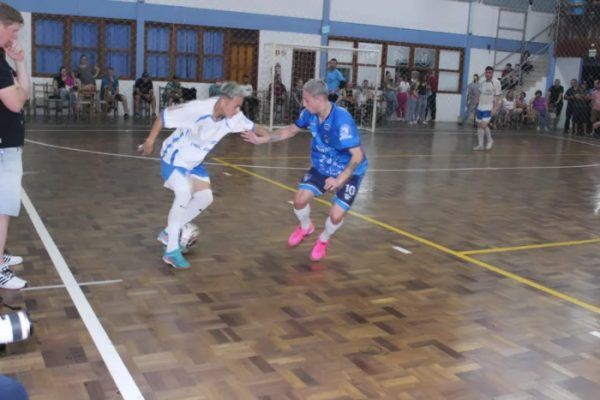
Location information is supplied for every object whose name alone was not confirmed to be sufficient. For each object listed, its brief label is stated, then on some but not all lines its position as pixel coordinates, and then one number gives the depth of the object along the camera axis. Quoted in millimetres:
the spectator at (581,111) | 21391
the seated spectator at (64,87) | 17562
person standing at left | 3975
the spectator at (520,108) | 23406
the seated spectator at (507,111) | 23031
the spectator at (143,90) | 19047
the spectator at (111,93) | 18562
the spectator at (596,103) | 19906
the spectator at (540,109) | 23469
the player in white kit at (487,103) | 14797
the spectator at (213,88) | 19391
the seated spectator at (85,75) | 18000
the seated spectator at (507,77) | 25016
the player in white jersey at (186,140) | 5191
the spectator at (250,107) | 19656
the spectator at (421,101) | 22844
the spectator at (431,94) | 23922
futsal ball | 5629
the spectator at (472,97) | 23719
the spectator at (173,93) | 19172
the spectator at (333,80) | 17094
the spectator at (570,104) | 21766
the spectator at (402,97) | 22825
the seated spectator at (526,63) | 25500
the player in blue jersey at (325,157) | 5344
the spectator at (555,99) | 23203
